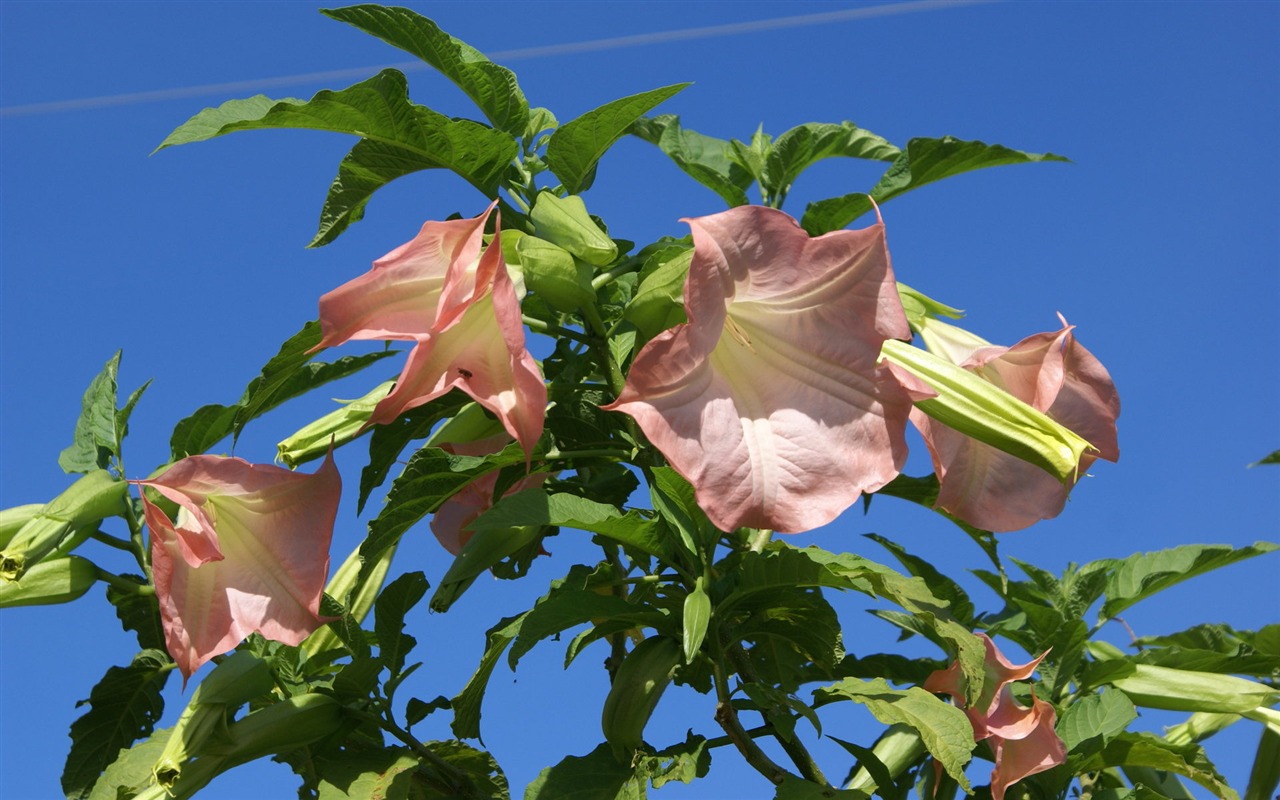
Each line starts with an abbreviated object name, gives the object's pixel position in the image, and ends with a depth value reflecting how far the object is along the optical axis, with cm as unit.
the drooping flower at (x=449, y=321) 132
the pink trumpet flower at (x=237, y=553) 154
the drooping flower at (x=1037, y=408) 162
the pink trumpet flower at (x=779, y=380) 136
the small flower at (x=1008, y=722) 171
